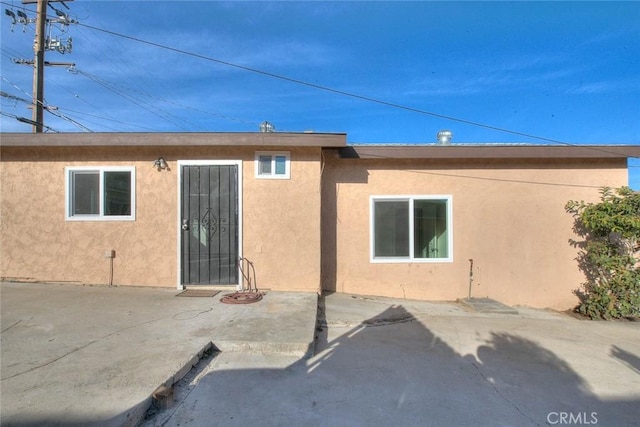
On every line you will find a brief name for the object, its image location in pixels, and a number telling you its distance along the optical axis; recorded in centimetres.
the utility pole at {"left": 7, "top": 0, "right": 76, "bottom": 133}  1039
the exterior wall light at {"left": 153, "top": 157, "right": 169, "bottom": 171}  602
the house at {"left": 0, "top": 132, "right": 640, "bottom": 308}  599
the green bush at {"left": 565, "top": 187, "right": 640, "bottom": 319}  597
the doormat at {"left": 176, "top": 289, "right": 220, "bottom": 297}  554
